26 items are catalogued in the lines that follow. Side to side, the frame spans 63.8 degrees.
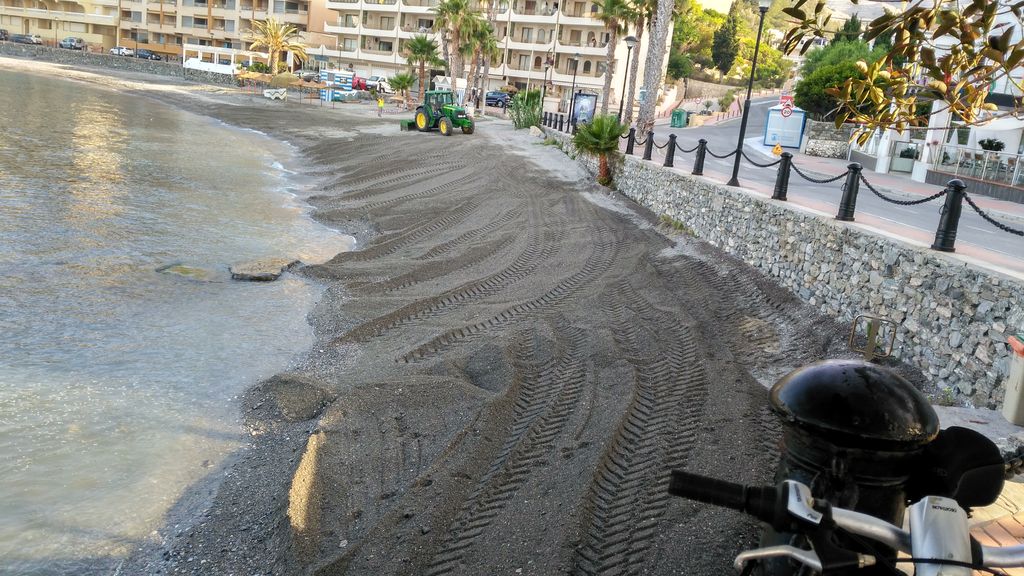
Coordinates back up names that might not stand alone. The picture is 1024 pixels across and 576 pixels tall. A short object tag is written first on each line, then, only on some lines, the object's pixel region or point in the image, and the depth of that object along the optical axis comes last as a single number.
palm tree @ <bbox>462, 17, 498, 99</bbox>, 57.16
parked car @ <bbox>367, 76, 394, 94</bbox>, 68.96
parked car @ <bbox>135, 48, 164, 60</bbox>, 90.69
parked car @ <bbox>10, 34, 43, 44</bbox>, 96.83
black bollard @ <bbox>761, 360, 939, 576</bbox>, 2.04
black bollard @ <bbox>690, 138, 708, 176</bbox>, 16.95
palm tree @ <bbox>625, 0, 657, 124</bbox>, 44.11
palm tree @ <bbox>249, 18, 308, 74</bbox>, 76.75
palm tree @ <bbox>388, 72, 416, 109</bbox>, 57.53
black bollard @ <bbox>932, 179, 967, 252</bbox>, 8.54
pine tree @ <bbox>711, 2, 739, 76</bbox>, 83.06
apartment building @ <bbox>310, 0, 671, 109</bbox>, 71.56
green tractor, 37.75
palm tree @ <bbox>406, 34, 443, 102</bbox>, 56.44
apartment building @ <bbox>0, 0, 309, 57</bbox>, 90.06
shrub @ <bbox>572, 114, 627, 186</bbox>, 22.52
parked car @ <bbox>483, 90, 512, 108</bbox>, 64.93
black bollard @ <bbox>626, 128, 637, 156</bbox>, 22.93
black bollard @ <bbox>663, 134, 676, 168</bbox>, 18.89
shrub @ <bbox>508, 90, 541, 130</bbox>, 42.00
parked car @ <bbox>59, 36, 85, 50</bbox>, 94.94
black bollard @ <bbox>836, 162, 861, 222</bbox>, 10.50
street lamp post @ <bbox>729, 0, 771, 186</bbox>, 15.06
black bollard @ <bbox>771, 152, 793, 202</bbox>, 12.83
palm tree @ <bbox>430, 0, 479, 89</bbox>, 55.81
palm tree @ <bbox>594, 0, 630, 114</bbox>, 46.72
